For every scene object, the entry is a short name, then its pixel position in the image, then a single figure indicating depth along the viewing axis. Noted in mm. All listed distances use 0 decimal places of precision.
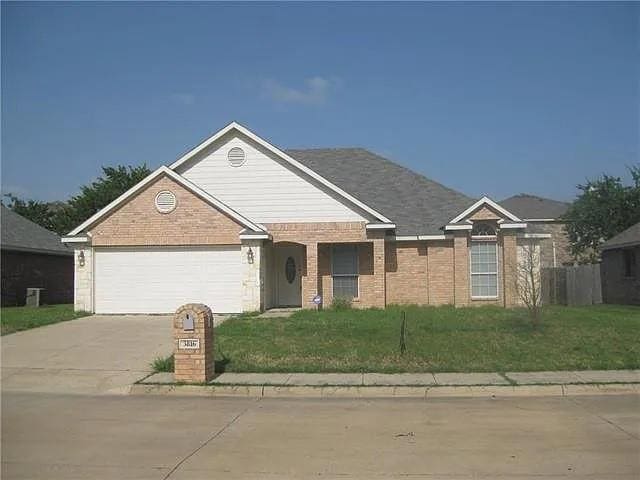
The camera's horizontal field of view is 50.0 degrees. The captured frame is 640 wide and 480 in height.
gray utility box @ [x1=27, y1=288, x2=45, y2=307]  27250
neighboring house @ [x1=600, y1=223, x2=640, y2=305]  29359
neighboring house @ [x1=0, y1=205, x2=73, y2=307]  27922
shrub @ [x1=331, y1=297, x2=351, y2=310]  22594
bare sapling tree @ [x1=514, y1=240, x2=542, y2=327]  16250
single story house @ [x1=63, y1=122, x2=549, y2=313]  21859
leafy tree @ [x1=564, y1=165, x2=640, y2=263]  37125
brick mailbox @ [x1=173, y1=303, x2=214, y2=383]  11852
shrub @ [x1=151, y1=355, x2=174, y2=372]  13130
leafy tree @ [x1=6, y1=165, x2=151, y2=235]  42281
